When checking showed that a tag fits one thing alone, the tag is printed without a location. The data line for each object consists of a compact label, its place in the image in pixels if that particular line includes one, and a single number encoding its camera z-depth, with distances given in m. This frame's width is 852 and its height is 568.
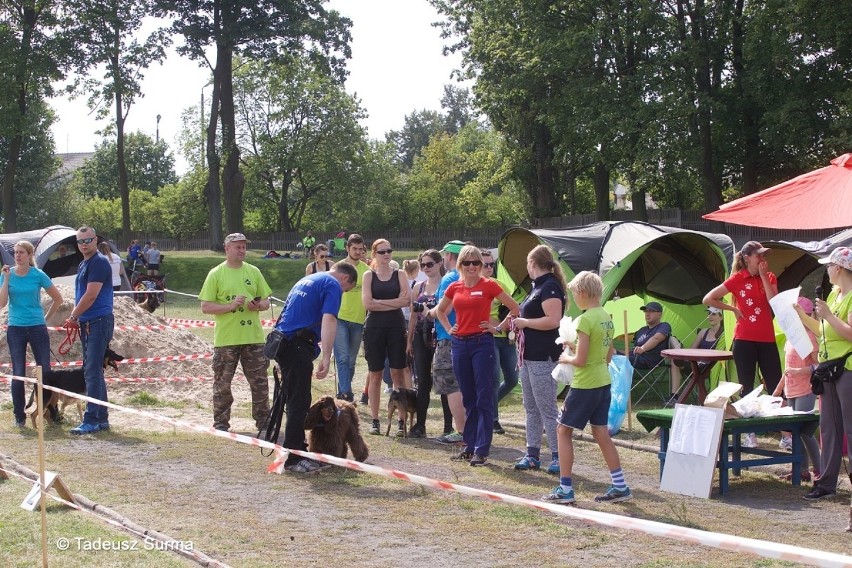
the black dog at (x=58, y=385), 9.18
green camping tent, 11.66
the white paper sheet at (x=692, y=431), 6.81
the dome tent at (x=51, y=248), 22.16
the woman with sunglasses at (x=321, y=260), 11.13
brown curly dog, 7.28
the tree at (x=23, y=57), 36.12
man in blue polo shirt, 8.77
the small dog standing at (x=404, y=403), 8.86
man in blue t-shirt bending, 7.24
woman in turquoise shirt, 8.96
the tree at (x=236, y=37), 36.84
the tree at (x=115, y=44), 37.03
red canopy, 8.23
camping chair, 10.84
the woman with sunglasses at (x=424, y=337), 8.88
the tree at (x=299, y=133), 52.59
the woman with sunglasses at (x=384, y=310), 8.75
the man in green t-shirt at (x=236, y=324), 8.47
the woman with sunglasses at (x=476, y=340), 7.49
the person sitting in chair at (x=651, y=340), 11.27
